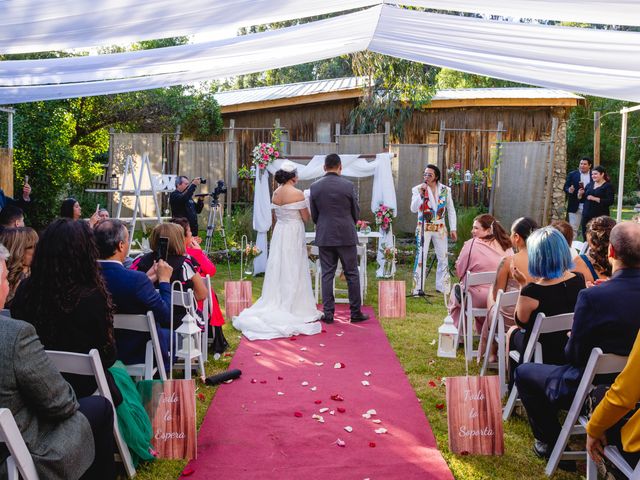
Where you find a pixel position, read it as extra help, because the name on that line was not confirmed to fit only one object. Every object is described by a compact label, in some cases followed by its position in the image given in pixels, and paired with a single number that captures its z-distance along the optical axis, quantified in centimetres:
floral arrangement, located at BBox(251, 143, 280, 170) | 1054
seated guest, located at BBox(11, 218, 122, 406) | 315
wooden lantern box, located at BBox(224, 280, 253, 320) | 777
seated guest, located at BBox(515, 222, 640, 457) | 309
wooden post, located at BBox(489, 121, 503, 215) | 1361
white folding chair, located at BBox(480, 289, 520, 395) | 472
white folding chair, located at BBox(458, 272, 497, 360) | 557
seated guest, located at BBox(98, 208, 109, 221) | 715
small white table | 905
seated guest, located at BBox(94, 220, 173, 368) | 384
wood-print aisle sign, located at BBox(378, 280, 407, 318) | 777
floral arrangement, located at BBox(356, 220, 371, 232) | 948
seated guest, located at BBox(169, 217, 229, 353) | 589
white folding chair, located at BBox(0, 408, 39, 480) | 226
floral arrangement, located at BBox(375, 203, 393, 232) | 1039
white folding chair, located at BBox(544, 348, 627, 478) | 306
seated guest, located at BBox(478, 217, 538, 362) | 500
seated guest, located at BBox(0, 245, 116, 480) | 233
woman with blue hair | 397
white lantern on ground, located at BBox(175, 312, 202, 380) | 459
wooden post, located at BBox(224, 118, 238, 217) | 1357
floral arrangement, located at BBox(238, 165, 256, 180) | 1114
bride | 756
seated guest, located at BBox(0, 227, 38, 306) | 412
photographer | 933
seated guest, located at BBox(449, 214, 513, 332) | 600
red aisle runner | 375
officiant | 880
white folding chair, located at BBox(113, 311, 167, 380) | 390
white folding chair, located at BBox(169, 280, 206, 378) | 470
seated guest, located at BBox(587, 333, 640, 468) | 252
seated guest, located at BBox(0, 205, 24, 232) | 611
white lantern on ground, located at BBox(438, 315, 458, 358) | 597
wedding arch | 1060
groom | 747
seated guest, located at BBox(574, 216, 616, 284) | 446
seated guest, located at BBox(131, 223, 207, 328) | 496
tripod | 1107
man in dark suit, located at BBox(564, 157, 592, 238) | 1122
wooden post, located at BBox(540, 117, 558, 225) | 1330
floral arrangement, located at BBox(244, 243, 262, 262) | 934
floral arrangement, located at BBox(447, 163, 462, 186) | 1306
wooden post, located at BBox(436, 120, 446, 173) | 1317
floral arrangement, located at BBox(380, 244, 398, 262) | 981
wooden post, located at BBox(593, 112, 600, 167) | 1035
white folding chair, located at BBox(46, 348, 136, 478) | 300
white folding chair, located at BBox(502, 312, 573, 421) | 387
